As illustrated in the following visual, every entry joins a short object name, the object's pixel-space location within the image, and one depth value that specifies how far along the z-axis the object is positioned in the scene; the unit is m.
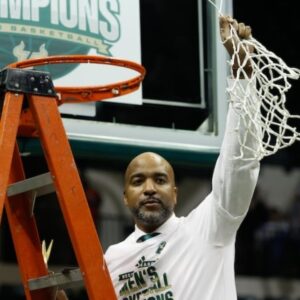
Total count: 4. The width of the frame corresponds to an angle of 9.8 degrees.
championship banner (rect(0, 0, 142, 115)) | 5.82
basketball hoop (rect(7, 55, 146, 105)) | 4.62
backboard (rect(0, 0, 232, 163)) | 6.00
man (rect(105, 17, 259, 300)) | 4.57
